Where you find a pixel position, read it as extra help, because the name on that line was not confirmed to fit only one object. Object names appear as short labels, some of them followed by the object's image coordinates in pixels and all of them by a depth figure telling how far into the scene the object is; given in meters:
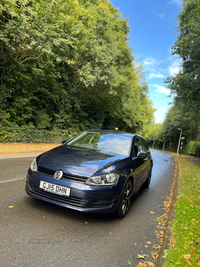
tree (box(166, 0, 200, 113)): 13.66
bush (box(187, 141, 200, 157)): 33.15
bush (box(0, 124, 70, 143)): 13.61
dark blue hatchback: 3.29
